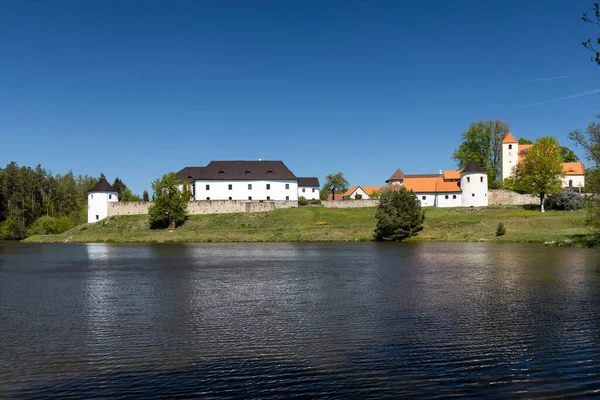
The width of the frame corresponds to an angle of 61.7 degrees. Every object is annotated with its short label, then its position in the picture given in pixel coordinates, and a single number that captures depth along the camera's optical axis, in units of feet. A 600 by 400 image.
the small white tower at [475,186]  270.26
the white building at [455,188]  270.67
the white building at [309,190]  351.05
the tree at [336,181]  356.79
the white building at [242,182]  293.84
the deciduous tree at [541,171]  240.53
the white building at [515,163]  298.97
